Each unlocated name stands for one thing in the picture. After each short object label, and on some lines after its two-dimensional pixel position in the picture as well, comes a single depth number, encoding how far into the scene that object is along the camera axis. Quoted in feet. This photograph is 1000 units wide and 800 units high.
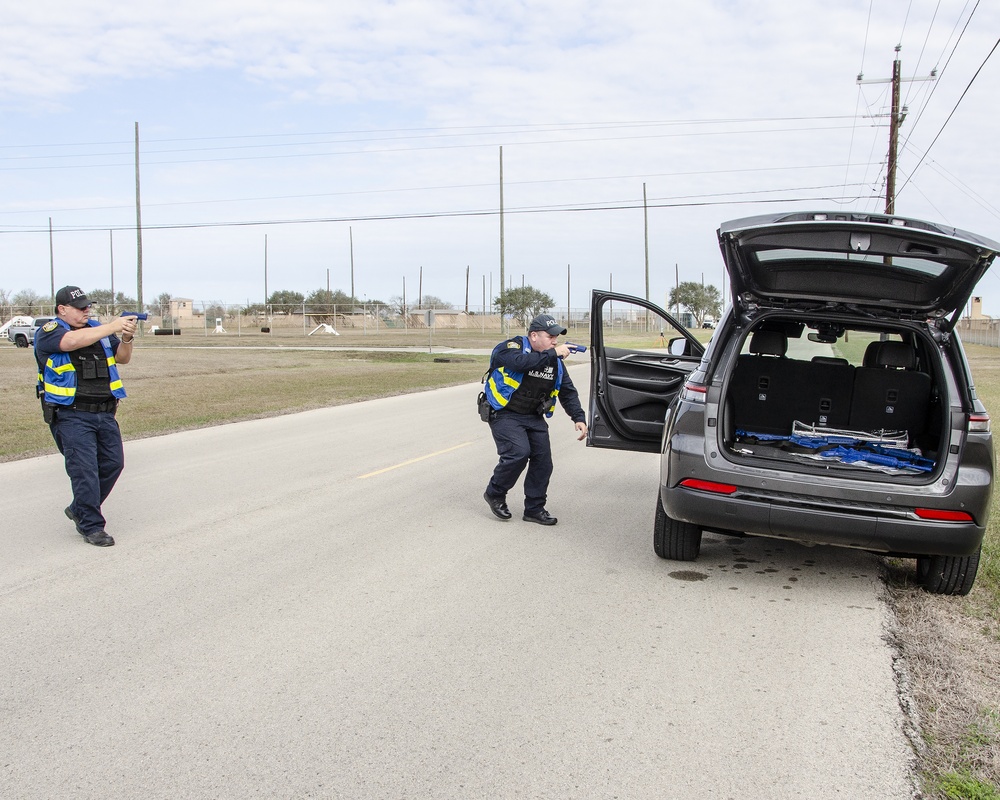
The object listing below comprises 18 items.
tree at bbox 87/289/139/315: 222.07
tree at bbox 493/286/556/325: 219.00
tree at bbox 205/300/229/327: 252.21
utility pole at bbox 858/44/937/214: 97.76
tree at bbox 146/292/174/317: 218.65
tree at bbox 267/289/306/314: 308.40
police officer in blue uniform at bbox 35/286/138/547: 20.59
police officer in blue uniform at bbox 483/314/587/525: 23.02
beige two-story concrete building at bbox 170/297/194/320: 263.08
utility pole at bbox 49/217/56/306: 222.28
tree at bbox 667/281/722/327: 334.81
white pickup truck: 138.31
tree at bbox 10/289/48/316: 209.75
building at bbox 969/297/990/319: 284.74
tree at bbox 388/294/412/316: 261.44
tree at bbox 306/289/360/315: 301.73
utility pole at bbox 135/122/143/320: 158.71
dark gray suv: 16.87
